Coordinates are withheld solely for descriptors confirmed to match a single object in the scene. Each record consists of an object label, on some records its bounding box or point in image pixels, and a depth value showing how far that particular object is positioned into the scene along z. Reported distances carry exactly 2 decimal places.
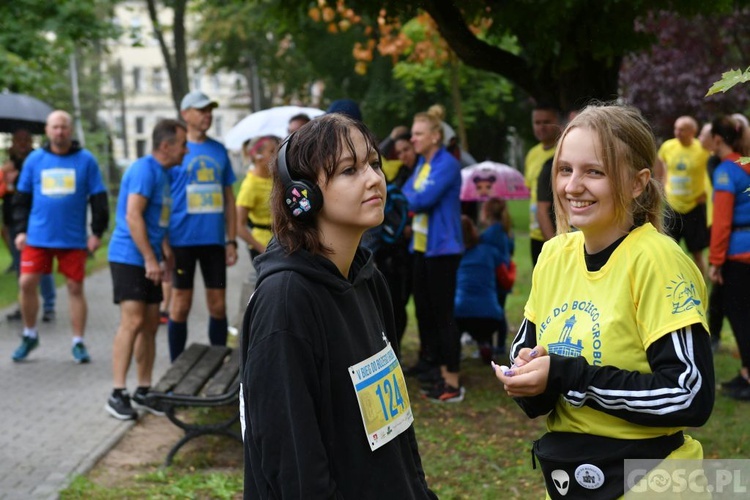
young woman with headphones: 2.52
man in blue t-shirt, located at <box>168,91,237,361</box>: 8.37
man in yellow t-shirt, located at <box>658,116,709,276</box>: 11.83
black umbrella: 11.98
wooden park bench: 6.46
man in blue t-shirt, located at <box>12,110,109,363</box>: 9.47
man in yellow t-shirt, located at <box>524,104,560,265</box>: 8.00
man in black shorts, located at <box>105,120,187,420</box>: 7.54
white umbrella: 10.40
